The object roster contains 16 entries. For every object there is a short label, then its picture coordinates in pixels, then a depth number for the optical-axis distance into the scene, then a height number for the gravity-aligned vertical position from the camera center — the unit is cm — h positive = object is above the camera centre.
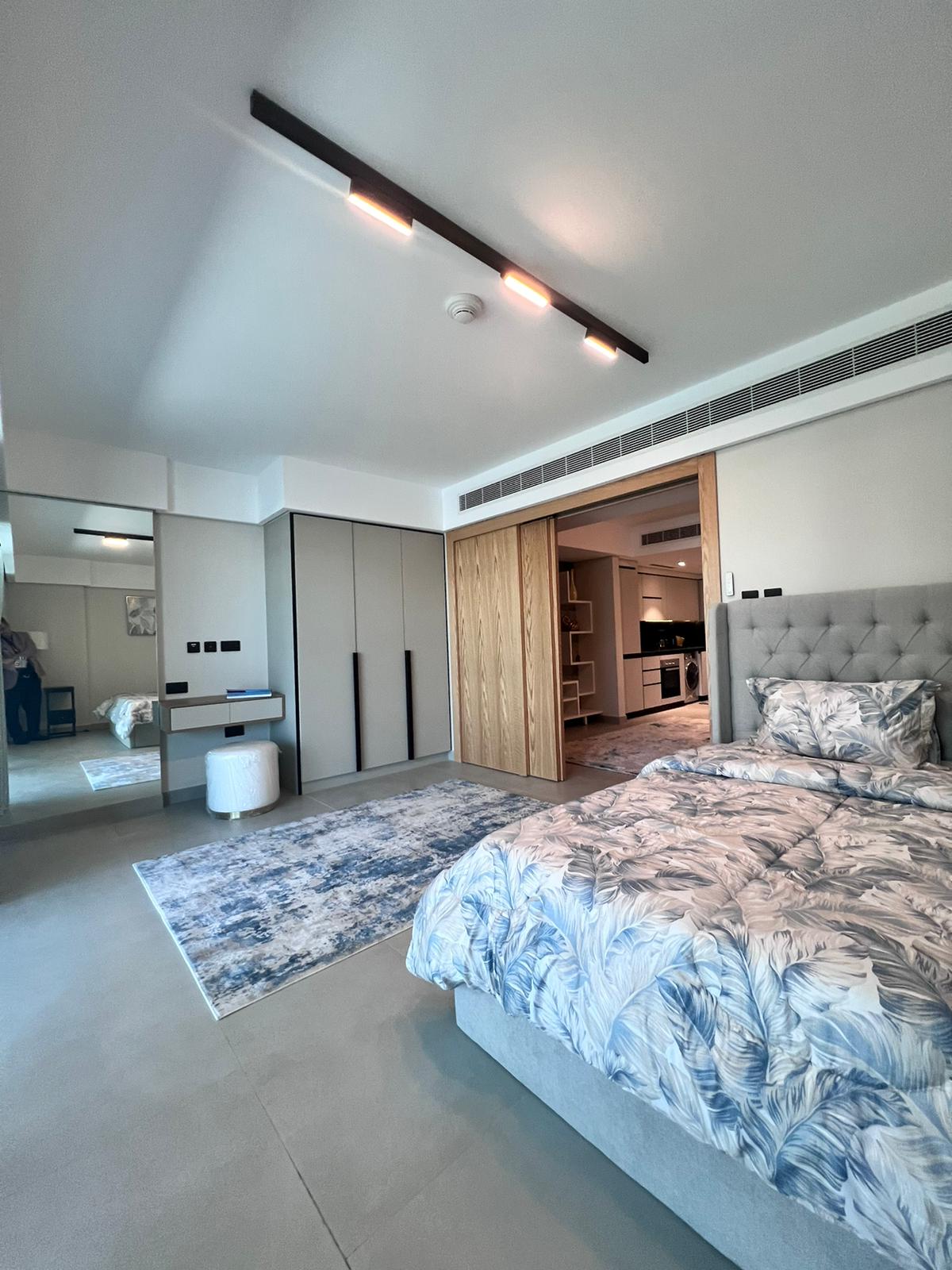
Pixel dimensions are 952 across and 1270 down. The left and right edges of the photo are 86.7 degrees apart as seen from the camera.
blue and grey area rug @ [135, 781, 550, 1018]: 204 -122
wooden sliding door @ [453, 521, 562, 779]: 456 -4
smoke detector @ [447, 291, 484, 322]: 235 +162
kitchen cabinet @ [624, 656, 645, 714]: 739 -68
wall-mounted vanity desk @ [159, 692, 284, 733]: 391 -45
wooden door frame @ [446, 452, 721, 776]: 328 +115
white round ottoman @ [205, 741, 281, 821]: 376 -94
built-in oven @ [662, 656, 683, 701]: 824 -63
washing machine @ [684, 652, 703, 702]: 884 -67
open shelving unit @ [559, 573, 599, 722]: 694 -27
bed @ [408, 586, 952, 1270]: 75 -68
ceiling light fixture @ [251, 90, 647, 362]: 152 +160
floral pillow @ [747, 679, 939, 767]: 211 -39
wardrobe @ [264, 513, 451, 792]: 438 +7
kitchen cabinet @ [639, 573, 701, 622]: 807 +69
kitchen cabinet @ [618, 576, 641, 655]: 734 +47
